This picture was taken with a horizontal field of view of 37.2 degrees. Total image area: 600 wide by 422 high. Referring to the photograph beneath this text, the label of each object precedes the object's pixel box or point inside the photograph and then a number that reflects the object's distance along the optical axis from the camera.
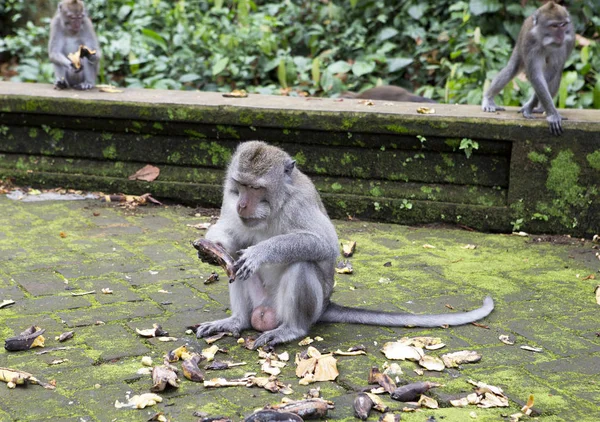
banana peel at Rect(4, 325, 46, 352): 4.22
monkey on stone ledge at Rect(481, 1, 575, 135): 6.97
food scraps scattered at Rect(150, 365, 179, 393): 3.77
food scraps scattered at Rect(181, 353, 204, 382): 3.92
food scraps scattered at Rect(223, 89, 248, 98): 7.80
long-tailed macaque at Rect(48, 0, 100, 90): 8.94
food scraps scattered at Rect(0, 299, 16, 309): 4.86
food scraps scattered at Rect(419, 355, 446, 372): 4.09
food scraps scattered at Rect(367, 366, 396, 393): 3.84
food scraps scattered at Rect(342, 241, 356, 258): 6.08
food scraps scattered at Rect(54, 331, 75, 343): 4.39
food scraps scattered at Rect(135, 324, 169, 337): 4.47
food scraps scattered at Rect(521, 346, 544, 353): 4.39
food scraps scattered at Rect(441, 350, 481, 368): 4.14
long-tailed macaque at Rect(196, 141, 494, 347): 4.29
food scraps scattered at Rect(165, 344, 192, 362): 4.16
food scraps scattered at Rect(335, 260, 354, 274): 5.71
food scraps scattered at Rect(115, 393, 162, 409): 3.62
